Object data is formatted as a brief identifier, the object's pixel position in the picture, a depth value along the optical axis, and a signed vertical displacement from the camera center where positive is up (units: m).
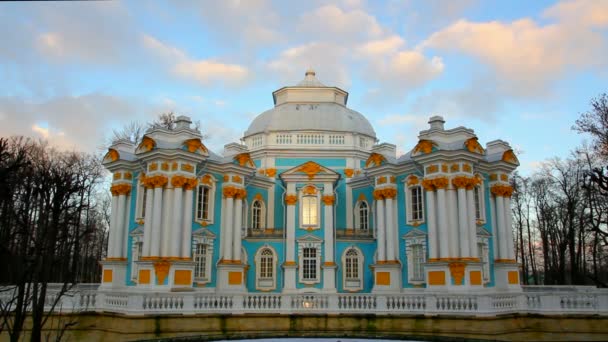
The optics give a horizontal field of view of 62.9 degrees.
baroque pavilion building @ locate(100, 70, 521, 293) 19.08 +2.06
